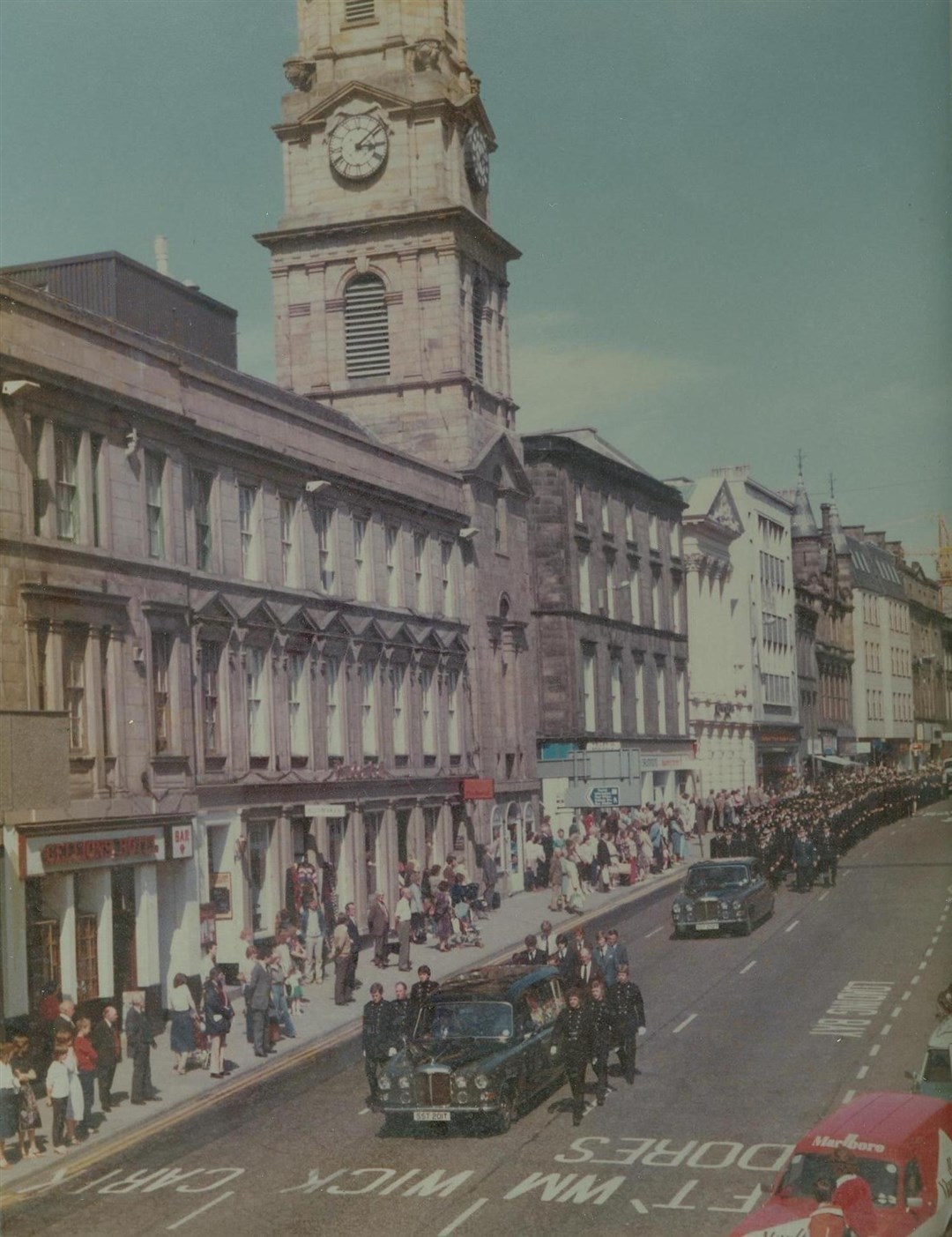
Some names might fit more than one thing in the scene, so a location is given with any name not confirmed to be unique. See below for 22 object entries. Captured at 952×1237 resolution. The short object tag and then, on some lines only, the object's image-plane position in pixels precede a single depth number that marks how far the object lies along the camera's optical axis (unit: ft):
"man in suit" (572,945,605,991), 88.33
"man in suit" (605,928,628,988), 91.91
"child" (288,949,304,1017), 104.37
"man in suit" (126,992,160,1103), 83.35
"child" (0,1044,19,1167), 72.59
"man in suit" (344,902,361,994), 111.14
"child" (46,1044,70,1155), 74.74
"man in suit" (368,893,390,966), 123.34
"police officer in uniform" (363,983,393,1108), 77.61
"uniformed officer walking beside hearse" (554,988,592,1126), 75.31
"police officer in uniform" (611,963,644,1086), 81.82
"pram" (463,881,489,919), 144.87
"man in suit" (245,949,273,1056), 94.38
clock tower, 184.24
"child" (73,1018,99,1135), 79.10
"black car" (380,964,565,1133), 71.72
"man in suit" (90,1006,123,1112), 81.51
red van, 50.80
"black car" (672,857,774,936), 127.44
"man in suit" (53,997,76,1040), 80.69
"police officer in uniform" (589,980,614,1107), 77.20
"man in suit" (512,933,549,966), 93.24
